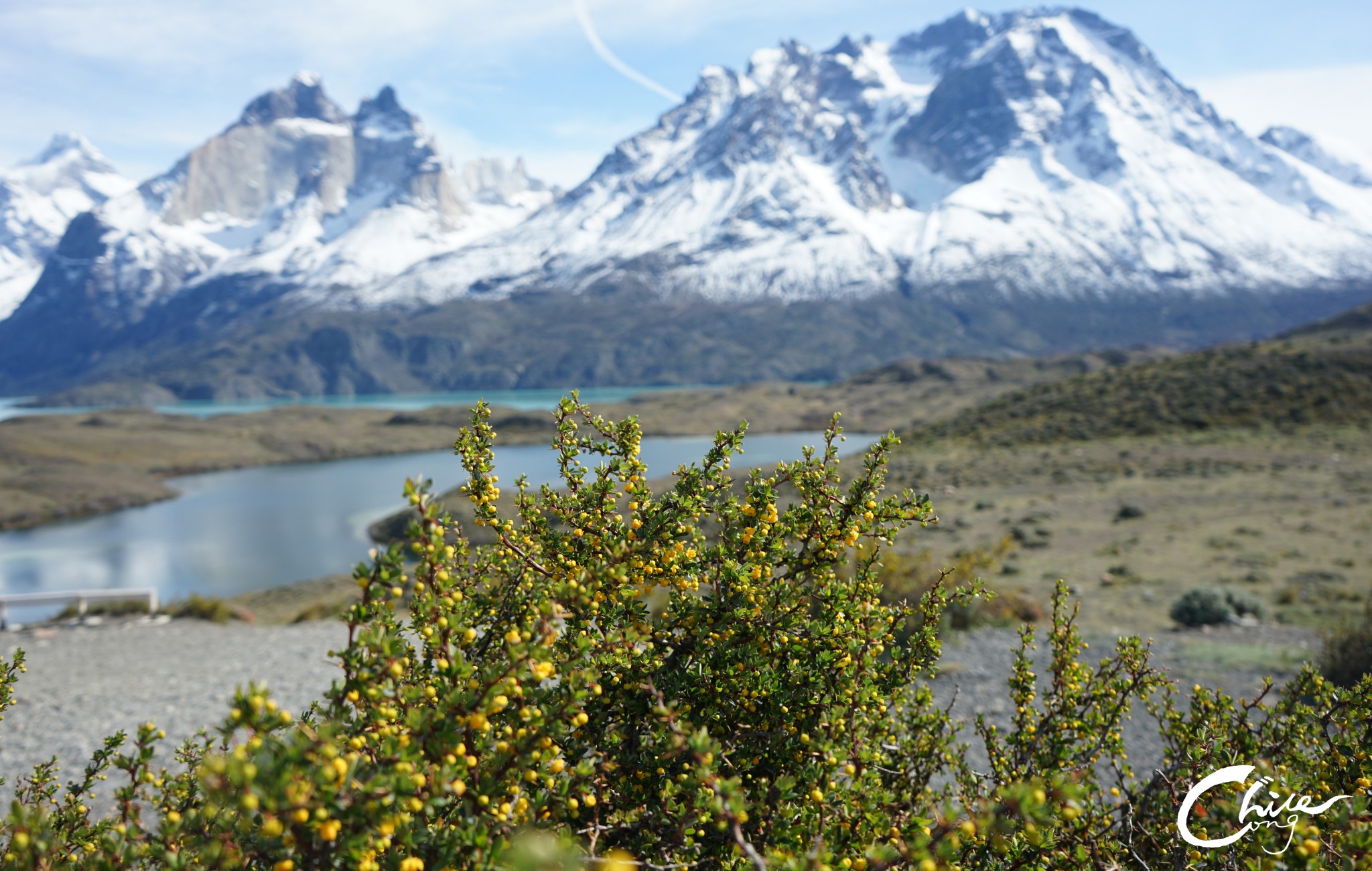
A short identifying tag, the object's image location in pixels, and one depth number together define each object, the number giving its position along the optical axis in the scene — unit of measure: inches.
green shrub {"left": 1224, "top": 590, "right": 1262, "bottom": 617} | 487.5
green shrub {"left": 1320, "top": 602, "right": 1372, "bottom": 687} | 343.0
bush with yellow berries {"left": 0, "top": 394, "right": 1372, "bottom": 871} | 70.9
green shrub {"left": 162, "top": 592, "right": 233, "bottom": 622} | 628.1
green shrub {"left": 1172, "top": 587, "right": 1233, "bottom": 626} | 476.7
